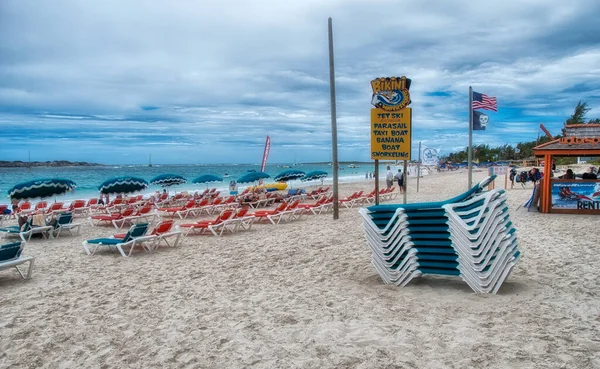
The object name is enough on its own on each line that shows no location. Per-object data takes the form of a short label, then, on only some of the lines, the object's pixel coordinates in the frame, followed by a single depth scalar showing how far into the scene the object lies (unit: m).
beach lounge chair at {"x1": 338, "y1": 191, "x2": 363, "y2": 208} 14.73
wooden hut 10.88
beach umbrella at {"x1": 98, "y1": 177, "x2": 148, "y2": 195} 13.55
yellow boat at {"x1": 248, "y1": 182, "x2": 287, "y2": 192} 20.41
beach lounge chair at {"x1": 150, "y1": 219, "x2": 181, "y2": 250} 7.95
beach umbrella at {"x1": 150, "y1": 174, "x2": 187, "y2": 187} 18.25
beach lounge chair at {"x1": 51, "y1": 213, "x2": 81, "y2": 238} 9.90
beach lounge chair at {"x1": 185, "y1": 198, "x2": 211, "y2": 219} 13.37
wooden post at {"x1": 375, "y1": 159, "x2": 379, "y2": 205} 7.83
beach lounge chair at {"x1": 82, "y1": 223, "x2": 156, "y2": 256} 7.59
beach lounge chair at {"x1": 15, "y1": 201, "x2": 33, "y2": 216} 13.01
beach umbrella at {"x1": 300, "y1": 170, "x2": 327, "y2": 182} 23.29
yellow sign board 7.24
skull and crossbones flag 10.80
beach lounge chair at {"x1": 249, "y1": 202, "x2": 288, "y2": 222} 11.08
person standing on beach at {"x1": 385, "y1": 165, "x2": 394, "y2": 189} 24.08
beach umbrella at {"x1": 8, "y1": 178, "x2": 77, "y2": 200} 11.15
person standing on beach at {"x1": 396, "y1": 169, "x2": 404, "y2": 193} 22.42
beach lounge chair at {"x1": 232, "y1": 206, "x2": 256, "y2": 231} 10.00
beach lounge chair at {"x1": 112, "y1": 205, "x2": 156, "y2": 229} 11.56
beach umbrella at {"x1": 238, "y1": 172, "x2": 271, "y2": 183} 17.90
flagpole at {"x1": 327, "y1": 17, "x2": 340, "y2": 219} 10.70
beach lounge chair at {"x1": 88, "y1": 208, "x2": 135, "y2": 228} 11.52
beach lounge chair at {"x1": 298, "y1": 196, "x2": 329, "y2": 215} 12.53
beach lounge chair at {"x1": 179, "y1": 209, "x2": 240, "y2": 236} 9.52
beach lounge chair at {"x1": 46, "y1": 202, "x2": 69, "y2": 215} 12.79
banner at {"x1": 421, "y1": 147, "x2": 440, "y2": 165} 21.48
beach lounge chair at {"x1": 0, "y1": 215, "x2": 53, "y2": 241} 9.51
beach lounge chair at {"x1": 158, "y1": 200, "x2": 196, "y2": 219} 13.14
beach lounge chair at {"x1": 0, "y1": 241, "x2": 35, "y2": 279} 5.80
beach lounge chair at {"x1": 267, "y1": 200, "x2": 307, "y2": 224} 11.33
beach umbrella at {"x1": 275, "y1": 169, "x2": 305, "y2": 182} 20.14
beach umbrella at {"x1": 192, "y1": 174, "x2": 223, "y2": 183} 18.83
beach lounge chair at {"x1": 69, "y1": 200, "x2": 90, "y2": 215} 13.64
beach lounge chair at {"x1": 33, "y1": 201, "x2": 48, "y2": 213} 15.01
